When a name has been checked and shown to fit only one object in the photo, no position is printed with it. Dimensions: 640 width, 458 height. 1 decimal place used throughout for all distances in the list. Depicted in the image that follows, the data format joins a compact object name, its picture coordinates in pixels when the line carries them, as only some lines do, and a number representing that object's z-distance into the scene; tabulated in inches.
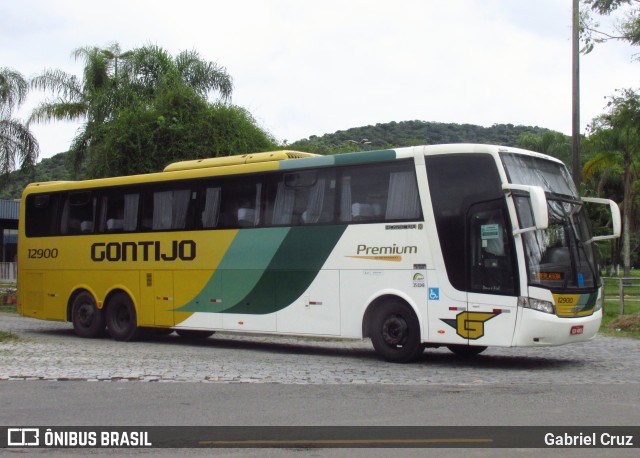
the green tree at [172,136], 1035.3
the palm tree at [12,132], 1310.3
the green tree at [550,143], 2274.9
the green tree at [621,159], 1731.1
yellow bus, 510.0
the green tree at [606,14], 896.3
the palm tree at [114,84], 1173.1
